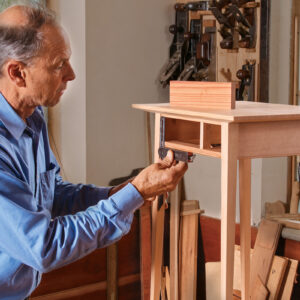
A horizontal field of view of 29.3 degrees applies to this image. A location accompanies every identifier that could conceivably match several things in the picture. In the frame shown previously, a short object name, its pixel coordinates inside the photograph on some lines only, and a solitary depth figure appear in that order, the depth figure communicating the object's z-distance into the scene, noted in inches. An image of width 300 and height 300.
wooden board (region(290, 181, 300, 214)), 131.6
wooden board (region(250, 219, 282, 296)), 115.0
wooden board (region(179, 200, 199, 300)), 122.6
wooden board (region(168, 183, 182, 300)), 103.8
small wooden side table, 71.6
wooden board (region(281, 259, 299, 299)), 114.0
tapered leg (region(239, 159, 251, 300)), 97.5
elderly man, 63.6
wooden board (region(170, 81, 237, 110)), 78.2
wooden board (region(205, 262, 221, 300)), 124.3
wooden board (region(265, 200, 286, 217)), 126.5
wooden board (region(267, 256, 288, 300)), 113.7
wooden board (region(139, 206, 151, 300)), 118.3
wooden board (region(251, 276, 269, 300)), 113.3
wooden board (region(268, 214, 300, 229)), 116.7
